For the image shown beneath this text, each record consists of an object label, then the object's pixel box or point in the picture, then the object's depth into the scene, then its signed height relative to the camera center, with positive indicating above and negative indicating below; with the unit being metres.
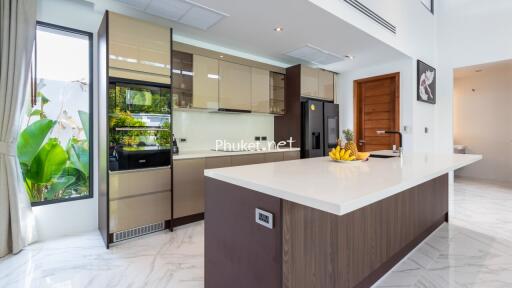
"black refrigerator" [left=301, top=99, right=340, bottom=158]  4.23 +0.28
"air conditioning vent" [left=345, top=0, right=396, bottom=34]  2.94 +1.64
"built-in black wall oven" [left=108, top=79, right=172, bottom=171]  2.48 +0.20
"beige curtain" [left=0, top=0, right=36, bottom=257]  2.23 +0.41
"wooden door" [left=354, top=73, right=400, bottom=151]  4.60 +0.62
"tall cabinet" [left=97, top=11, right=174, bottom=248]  2.45 +0.14
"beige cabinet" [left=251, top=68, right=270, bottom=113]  3.90 +0.83
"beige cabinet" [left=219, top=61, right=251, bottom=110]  3.54 +0.83
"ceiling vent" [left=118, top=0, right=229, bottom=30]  2.47 +1.37
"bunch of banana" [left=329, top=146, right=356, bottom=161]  2.12 -0.10
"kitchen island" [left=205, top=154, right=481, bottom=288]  1.15 -0.45
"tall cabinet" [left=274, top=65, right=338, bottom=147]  4.21 +0.86
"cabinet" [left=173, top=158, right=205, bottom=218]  2.91 -0.51
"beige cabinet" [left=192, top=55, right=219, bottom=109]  3.29 +0.80
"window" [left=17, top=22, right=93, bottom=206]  2.65 +0.24
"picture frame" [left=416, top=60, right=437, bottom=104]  4.40 +1.10
